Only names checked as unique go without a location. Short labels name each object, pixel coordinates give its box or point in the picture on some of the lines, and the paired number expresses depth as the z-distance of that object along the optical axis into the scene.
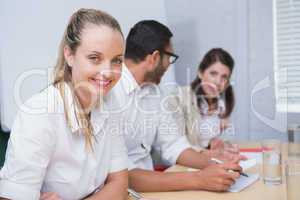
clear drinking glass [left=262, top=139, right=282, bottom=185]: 1.24
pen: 1.49
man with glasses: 1.50
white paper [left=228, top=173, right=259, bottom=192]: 1.18
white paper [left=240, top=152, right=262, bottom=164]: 1.55
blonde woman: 0.91
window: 1.99
